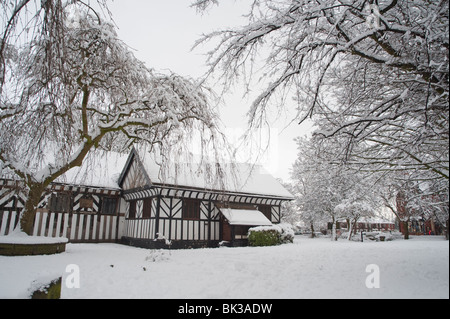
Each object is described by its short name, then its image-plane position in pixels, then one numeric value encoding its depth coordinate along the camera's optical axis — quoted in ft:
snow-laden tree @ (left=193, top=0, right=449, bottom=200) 10.11
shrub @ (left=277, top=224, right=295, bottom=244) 51.44
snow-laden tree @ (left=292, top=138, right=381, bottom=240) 67.87
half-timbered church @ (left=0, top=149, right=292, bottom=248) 43.09
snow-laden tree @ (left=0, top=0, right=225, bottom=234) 24.64
